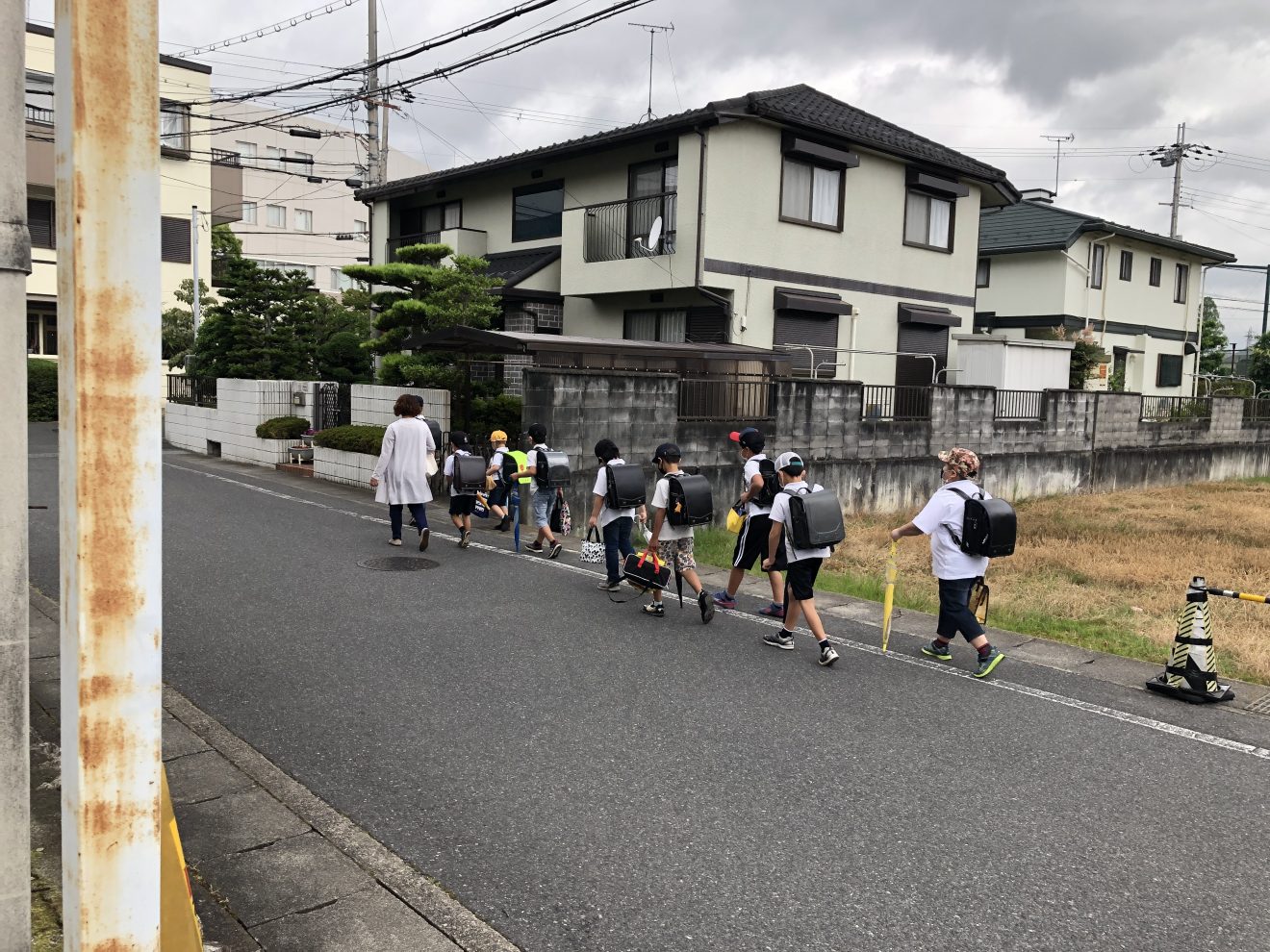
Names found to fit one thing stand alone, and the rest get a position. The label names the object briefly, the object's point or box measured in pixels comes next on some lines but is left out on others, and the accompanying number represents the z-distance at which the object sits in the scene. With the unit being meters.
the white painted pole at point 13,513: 2.69
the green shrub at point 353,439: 15.65
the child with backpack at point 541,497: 11.08
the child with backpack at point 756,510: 8.65
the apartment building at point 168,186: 29.59
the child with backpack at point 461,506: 11.34
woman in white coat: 11.12
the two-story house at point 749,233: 18.72
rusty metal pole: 2.32
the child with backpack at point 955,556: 7.10
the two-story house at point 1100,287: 29.73
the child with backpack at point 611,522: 9.09
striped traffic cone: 6.58
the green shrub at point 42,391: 27.17
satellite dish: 19.29
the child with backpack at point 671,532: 8.27
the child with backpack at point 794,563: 7.23
